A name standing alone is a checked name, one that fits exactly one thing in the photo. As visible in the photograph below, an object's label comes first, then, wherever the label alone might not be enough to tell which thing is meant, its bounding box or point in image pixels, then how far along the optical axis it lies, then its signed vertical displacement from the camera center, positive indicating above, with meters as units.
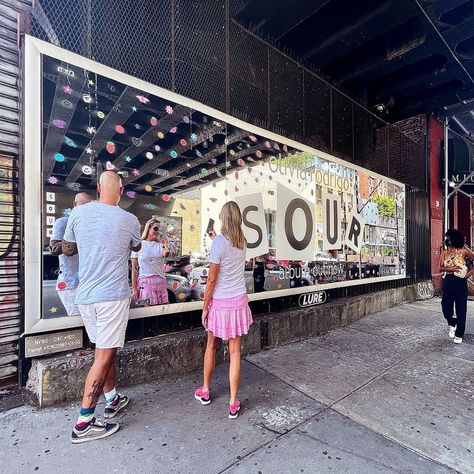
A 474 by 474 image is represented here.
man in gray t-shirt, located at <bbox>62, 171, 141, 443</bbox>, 2.28 -0.35
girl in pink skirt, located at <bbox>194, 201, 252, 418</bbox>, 2.66 -0.51
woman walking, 4.84 -0.68
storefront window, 2.86 +0.74
